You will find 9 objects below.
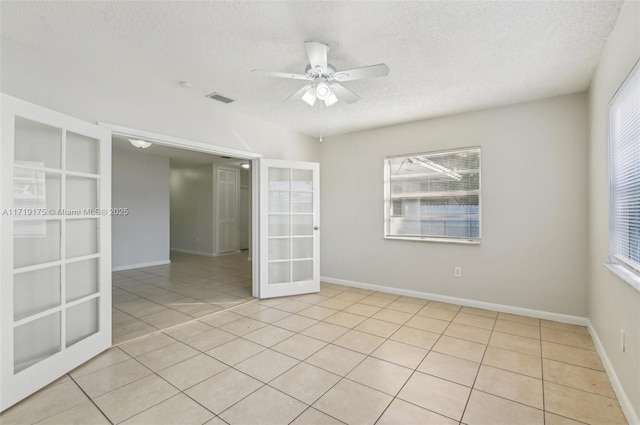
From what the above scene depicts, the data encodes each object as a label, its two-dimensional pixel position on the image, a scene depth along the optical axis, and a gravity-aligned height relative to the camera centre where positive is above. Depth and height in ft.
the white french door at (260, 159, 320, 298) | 13.66 -0.88
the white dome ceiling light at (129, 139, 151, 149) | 15.20 +3.42
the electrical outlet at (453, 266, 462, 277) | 12.63 -2.62
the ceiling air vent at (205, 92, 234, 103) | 10.57 +4.20
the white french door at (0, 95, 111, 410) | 6.16 -0.93
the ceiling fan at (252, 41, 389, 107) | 6.93 +3.48
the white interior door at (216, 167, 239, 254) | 26.63 +0.06
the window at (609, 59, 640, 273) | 5.83 +0.91
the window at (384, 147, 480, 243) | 12.49 +0.70
